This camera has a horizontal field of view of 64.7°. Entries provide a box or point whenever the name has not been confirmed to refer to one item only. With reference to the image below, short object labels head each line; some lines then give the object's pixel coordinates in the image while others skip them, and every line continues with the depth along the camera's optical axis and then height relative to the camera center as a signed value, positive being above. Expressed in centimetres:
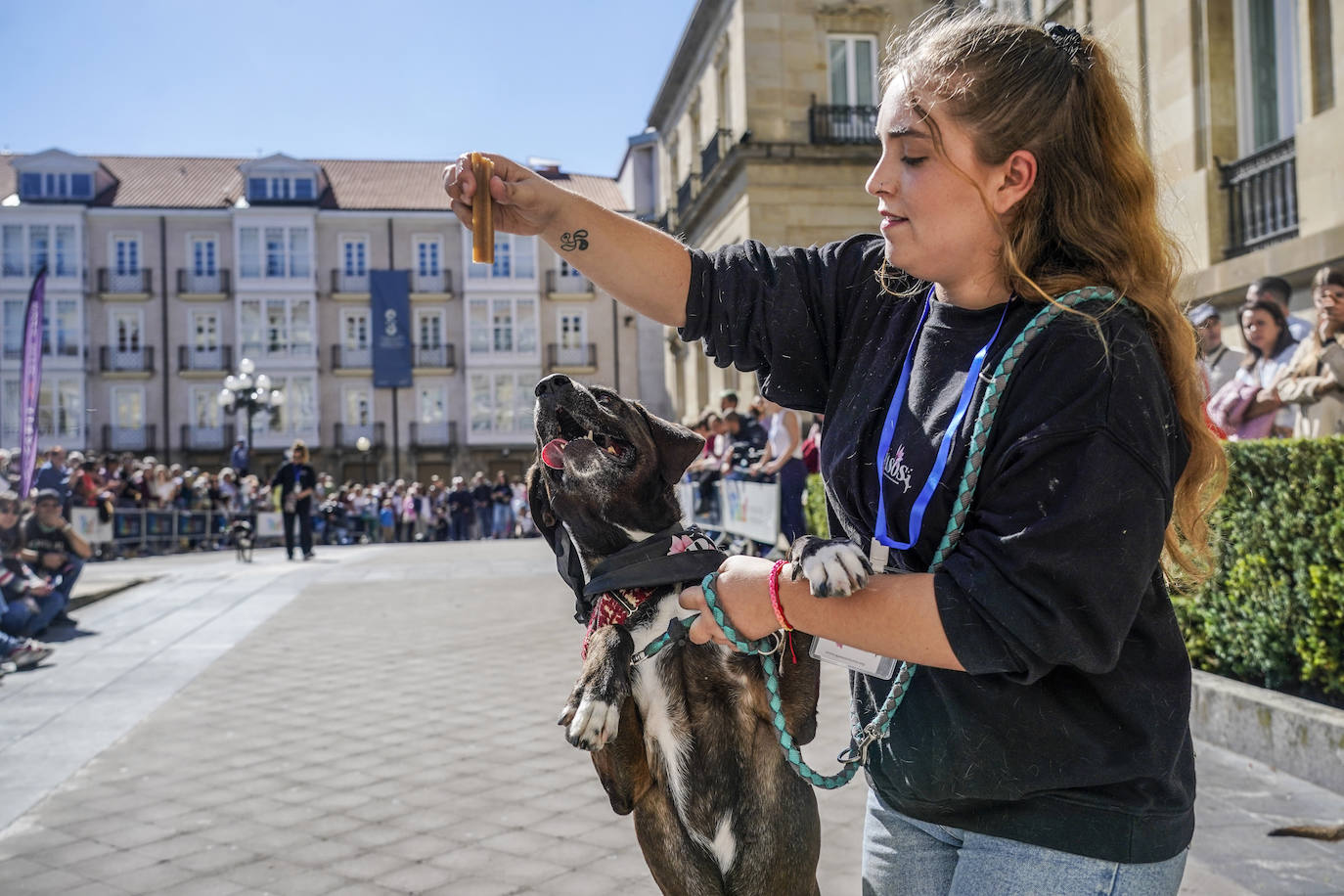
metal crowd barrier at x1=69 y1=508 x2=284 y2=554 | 2317 -103
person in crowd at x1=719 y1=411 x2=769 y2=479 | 1337 +34
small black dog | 1944 -103
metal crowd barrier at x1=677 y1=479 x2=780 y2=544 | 1180 -47
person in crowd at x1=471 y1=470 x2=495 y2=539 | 3259 -84
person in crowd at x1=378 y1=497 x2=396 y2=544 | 3231 -131
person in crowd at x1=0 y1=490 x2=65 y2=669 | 868 -104
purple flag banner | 1144 +118
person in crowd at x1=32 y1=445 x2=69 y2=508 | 1341 +11
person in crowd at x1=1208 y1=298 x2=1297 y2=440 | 718 +53
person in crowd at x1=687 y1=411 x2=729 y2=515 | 1432 +7
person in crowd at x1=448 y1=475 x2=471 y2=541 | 3228 -97
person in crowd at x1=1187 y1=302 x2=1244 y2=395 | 821 +80
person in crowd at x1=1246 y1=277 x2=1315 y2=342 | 741 +118
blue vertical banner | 5094 +750
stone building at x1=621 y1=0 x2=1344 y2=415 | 958 +515
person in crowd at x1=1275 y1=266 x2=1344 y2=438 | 625 +54
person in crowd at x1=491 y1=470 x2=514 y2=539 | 3250 -107
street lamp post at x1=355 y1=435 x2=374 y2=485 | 4875 +150
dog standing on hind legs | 214 -55
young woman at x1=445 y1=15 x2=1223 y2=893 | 145 -4
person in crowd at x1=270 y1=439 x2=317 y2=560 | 1944 -13
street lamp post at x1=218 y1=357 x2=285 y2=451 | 3019 +262
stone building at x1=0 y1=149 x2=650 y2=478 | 5053 +823
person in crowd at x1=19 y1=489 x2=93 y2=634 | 1066 -61
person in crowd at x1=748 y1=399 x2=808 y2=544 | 1156 +5
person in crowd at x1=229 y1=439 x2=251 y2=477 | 2876 +66
